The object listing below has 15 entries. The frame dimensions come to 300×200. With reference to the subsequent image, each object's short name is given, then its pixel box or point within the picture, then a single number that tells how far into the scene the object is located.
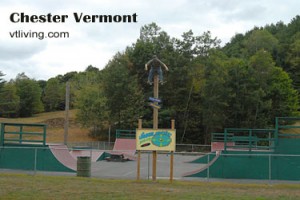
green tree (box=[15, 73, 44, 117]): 80.75
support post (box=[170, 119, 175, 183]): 14.84
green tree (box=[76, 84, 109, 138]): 54.31
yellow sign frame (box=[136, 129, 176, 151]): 14.96
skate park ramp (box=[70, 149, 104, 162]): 28.21
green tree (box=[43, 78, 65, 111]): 89.56
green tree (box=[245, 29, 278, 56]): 95.31
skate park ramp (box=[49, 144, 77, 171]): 20.94
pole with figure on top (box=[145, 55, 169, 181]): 15.00
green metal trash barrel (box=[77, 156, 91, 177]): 16.83
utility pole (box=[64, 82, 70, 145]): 33.34
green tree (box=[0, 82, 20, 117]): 75.75
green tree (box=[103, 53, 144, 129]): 52.53
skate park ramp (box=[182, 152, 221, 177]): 17.66
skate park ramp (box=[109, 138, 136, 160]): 36.16
